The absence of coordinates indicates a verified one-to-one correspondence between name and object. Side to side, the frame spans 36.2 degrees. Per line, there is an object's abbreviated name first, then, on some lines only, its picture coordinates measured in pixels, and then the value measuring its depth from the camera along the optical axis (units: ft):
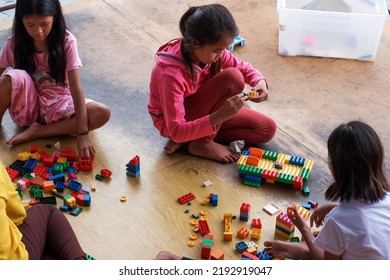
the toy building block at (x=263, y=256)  6.01
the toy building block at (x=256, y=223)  6.36
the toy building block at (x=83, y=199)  6.63
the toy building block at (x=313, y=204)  6.72
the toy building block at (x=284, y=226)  6.22
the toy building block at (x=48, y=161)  7.19
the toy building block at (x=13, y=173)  6.98
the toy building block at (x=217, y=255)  5.98
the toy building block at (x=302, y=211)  6.48
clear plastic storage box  9.39
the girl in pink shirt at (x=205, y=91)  6.64
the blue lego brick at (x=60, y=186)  6.83
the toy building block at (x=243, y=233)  6.29
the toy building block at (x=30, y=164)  7.11
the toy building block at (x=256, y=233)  6.27
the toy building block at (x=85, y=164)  7.18
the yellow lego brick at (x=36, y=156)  7.33
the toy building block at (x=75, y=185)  6.84
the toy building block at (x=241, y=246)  6.10
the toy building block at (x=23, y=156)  7.32
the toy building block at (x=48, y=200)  6.66
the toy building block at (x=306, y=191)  6.88
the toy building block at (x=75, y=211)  6.55
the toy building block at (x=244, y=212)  6.45
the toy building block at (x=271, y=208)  6.61
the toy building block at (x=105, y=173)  7.09
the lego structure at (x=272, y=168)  6.93
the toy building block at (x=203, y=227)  6.31
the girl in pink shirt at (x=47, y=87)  7.31
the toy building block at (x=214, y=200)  6.66
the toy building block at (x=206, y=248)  6.01
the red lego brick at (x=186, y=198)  6.73
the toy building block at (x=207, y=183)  7.00
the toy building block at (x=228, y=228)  6.23
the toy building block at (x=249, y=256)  5.99
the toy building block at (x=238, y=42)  9.68
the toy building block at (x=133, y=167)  7.01
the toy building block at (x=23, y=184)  6.84
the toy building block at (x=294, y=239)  6.24
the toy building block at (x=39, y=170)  7.08
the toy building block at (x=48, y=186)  6.81
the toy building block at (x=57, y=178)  6.94
